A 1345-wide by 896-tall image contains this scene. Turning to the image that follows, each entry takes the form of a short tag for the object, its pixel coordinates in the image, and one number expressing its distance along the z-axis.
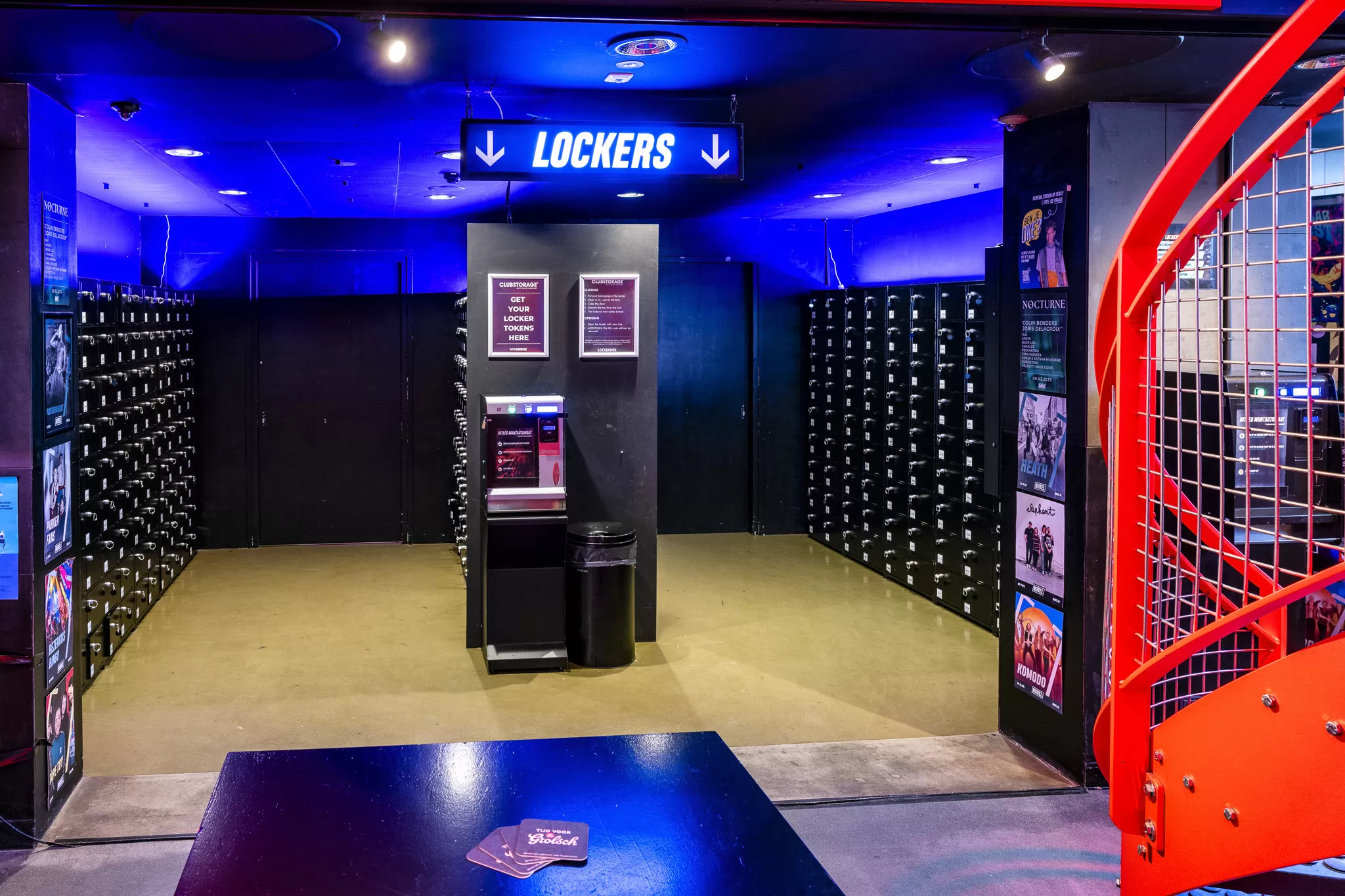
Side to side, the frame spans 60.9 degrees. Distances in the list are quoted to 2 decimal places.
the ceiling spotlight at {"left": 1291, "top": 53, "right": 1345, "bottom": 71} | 3.72
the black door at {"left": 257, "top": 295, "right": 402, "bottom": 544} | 9.36
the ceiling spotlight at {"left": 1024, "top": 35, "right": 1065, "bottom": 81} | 3.54
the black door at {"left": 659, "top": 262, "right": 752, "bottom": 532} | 9.89
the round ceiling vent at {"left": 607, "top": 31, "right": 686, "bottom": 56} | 3.47
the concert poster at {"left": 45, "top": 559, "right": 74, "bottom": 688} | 4.05
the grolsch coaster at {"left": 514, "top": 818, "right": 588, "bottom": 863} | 2.07
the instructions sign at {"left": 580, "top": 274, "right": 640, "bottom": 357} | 6.17
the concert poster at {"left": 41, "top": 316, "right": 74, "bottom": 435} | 3.95
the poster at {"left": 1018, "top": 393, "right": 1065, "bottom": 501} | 4.38
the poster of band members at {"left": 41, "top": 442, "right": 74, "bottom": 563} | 3.96
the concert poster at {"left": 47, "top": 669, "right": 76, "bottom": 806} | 4.02
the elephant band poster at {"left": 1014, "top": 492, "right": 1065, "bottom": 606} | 4.43
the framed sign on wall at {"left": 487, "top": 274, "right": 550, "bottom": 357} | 6.11
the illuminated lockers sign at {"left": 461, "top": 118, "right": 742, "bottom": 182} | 3.93
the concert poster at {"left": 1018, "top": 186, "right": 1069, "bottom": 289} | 4.32
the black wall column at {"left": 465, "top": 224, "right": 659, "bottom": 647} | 6.13
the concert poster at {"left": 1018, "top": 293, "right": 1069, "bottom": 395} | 4.34
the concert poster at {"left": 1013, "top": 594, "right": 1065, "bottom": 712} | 4.47
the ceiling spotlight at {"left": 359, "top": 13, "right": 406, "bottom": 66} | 3.41
